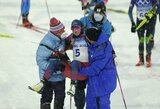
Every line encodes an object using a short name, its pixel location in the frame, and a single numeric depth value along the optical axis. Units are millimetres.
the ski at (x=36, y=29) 25122
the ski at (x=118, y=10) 30133
